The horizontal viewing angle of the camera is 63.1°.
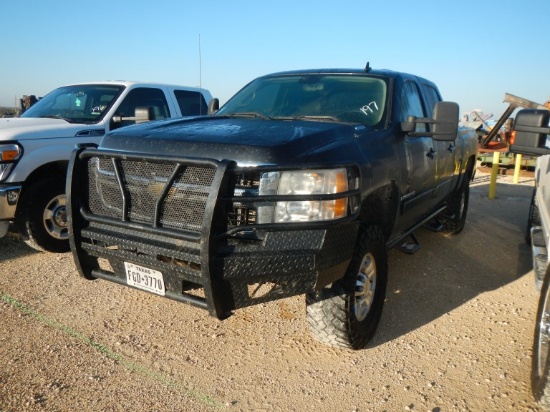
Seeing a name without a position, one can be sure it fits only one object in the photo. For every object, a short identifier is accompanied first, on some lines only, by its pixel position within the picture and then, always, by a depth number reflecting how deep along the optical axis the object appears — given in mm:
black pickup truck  2473
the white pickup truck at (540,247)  2445
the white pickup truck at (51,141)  4594
